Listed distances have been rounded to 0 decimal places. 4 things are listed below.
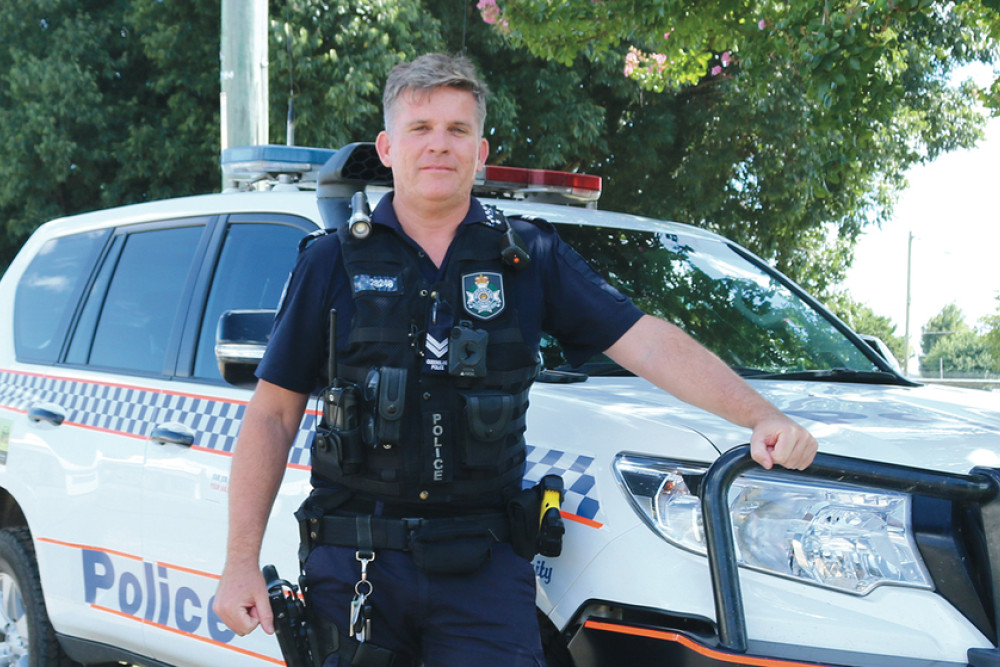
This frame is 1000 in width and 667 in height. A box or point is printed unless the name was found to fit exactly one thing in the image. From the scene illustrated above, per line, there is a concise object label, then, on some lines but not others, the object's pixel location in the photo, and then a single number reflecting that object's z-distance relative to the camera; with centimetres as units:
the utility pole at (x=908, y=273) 4390
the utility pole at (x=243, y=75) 694
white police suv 216
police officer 223
